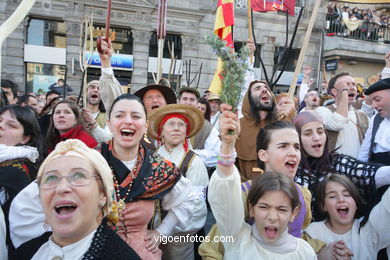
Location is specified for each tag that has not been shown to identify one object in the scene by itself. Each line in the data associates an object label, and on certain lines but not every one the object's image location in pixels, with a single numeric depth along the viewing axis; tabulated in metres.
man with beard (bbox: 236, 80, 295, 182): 3.14
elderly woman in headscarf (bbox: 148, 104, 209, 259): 2.51
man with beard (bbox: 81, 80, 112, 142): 4.67
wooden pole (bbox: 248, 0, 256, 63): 3.27
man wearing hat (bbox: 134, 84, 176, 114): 3.41
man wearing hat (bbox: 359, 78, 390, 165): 2.61
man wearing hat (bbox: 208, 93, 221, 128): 6.26
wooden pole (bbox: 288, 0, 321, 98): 2.81
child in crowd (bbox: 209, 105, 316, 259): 1.71
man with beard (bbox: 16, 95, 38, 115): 5.12
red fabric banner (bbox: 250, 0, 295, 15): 6.99
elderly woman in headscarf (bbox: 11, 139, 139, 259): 1.46
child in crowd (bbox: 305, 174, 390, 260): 2.12
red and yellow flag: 4.05
